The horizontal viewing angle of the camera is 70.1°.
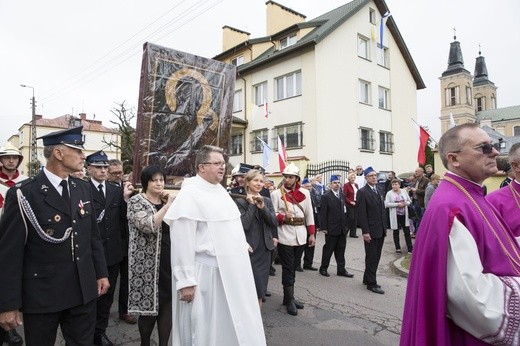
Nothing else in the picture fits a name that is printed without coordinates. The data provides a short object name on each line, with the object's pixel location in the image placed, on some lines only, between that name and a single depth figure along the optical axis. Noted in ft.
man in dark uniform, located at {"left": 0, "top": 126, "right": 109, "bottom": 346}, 8.29
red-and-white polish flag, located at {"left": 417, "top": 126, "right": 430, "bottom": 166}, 31.61
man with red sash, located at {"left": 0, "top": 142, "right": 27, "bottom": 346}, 15.72
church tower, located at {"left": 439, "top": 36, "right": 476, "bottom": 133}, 228.22
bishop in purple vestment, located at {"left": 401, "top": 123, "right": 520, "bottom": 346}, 5.90
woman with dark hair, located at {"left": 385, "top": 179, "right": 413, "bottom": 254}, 31.22
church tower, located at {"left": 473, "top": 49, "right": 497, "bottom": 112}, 307.78
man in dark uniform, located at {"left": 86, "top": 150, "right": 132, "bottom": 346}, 14.85
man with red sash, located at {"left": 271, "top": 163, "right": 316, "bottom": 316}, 18.04
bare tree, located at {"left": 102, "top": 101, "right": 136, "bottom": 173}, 64.03
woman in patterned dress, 12.05
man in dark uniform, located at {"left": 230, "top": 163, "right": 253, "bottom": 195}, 19.83
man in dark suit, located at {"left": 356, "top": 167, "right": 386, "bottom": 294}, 21.42
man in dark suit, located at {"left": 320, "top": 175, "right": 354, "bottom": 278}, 24.95
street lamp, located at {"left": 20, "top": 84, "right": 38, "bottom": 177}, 96.89
